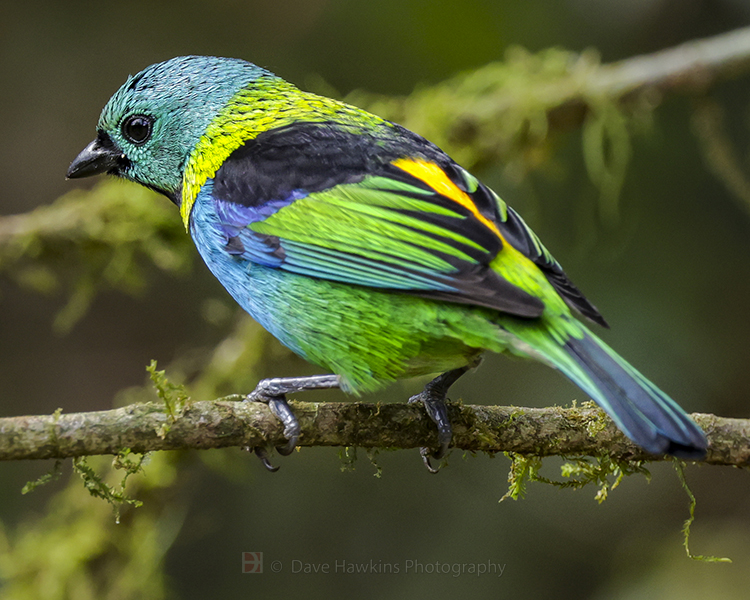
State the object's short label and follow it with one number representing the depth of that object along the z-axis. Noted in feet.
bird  16.43
